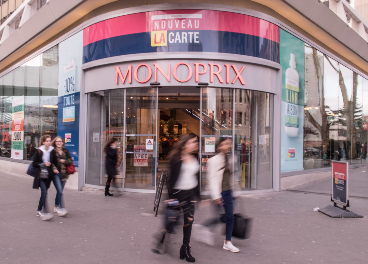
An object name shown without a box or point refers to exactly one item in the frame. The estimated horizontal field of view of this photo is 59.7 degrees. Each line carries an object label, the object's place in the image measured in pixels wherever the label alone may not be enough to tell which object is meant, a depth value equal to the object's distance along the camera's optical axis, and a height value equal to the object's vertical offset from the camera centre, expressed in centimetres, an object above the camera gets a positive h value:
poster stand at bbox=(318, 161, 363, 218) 711 -119
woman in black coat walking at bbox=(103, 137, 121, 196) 926 -53
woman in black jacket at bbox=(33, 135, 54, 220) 672 -73
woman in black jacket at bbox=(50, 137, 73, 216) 692 -61
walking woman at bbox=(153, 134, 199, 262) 459 -65
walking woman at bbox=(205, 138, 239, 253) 498 -67
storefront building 966 +177
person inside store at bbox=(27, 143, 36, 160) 1468 -54
